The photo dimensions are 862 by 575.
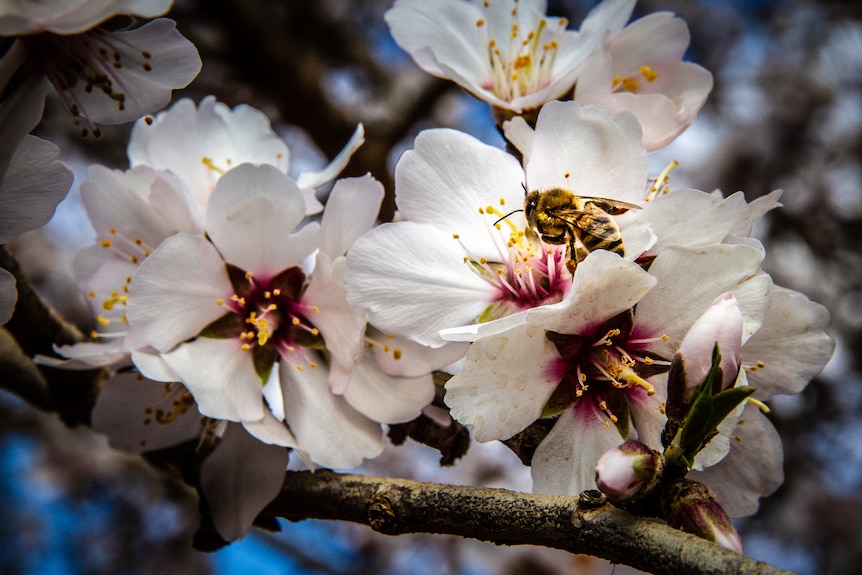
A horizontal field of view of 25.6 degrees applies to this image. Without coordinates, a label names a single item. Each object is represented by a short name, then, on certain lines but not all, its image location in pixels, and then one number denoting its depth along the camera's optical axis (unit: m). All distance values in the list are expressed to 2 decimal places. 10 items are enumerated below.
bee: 0.24
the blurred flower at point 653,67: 0.26
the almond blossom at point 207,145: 0.28
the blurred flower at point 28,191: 0.24
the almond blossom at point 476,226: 0.25
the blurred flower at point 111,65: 0.23
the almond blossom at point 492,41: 0.28
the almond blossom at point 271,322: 0.25
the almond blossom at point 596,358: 0.23
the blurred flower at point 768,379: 0.25
